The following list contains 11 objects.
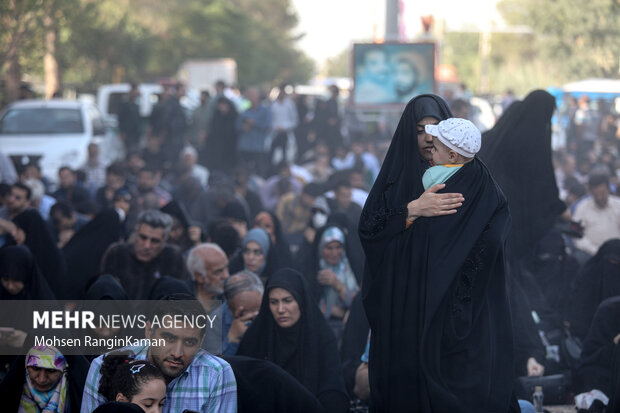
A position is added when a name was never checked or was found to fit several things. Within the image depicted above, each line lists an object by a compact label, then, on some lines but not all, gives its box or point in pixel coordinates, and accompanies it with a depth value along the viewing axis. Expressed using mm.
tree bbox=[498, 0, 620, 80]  27297
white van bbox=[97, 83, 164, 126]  20938
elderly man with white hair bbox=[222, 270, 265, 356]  5973
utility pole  13750
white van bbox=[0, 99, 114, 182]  14969
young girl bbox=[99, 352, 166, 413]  4098
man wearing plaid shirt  4363
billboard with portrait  12445
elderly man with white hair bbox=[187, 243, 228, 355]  6523
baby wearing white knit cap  3861
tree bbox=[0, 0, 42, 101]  17234
